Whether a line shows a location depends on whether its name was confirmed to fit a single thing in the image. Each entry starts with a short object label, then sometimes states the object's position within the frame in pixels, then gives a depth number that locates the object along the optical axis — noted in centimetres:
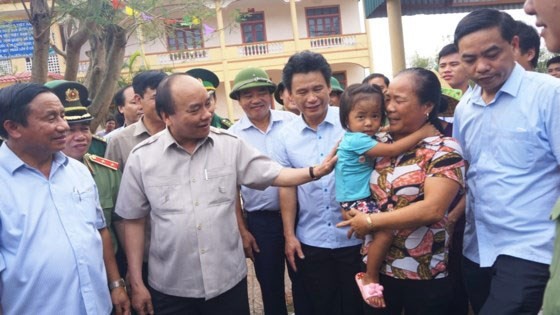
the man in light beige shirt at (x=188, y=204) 251
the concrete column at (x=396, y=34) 701
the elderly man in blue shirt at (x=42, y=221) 212
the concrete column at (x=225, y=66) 2055
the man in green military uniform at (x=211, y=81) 416
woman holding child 226
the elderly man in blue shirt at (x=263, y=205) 332
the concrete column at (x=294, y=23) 2062
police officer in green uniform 273
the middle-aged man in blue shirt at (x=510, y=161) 214
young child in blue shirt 238
